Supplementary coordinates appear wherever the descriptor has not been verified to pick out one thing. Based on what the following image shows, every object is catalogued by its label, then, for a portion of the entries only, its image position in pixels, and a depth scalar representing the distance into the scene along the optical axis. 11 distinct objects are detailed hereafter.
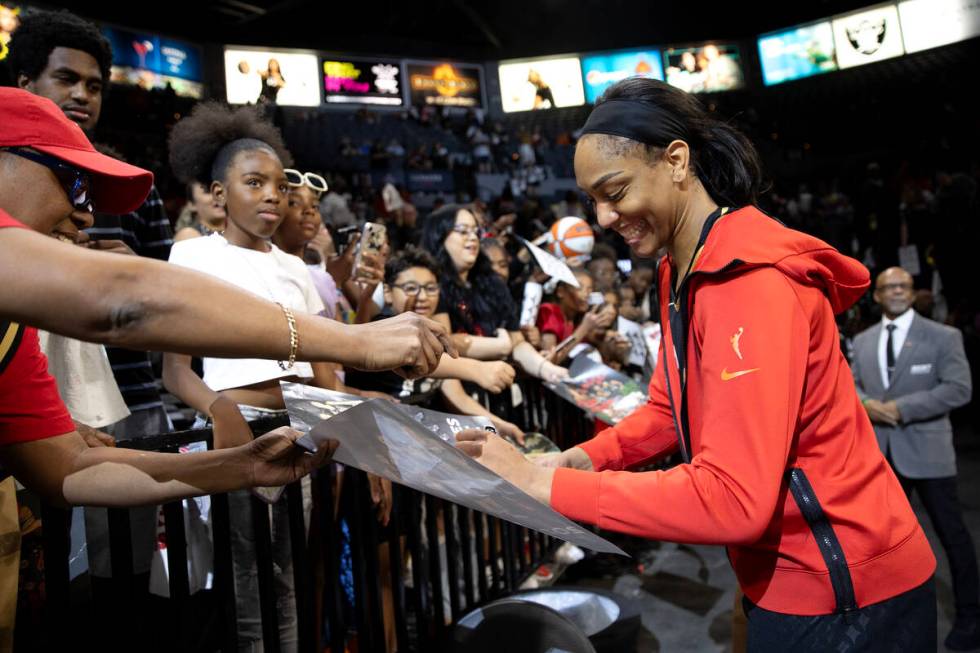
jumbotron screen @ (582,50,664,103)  23.16
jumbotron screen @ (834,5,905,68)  20.58
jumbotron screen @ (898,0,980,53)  19.62
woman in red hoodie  1.36
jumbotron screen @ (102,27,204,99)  16.06
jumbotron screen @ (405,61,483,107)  21.75
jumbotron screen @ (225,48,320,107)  18.94
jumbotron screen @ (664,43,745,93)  22.98
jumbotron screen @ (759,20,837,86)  21.69
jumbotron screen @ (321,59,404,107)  20.27
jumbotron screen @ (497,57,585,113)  23.09
